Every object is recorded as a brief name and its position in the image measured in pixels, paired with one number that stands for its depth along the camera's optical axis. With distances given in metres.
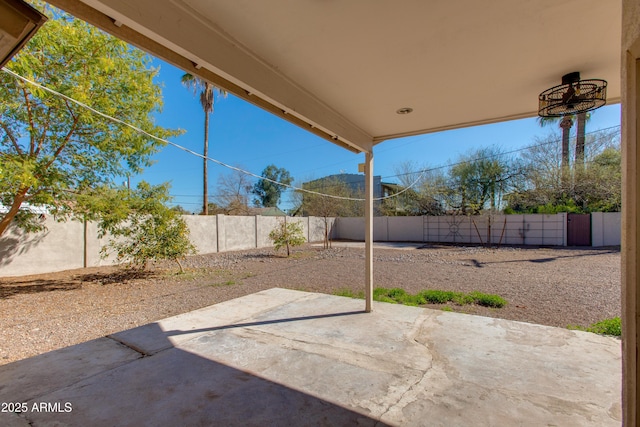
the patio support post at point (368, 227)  3.53
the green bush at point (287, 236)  10.23
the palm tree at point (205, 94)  13.06
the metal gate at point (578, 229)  11.48
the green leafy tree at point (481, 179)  14.18
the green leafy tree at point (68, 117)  4.07
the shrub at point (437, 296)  4.42
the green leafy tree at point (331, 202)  17.03
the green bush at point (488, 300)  4.15
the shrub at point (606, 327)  2.89
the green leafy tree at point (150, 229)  6.16
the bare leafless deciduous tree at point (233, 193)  18.72
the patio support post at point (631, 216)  0.80
